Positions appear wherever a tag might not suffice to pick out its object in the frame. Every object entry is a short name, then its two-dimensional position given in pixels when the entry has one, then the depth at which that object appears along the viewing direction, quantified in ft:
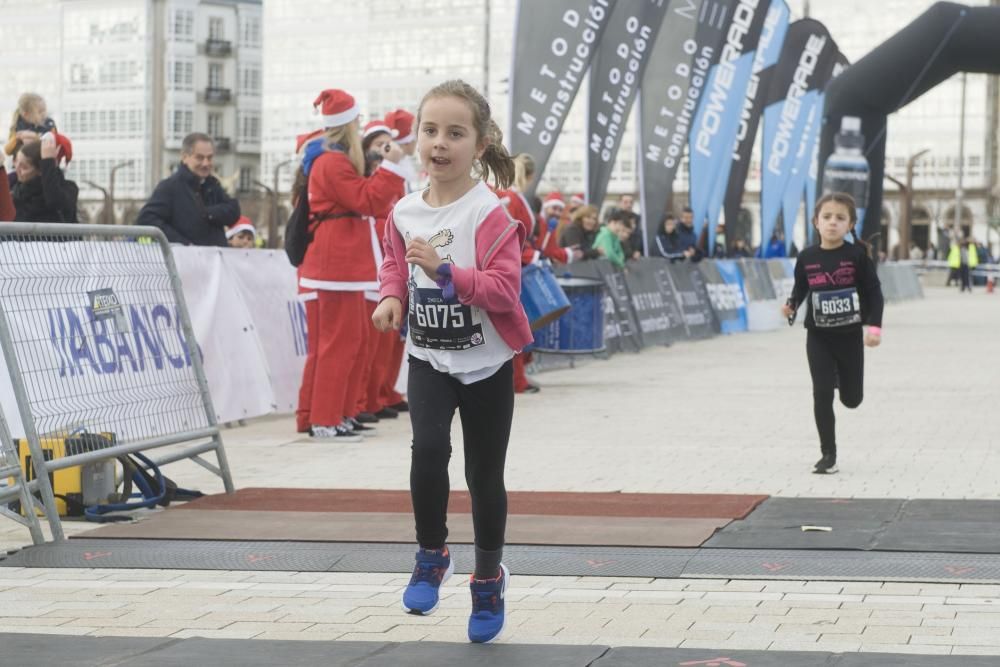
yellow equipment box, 27.14
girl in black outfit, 33.17
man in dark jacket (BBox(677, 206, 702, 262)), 85.48
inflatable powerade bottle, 96.63
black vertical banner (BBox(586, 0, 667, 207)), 75.15
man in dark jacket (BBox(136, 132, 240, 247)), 42.65
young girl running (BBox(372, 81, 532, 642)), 18.43
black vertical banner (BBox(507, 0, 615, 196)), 66.74
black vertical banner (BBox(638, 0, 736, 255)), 84.17
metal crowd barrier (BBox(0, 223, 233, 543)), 26.40
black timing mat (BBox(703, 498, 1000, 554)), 24.30
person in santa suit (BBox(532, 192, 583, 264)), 53.98
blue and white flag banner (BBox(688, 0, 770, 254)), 91.66
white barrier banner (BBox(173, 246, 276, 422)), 40.78
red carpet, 27.78
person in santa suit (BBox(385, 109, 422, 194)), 40.11
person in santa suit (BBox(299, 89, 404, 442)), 38.19
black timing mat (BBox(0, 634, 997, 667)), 17.04
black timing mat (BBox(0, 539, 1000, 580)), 22.33
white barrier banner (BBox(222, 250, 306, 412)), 43.45
